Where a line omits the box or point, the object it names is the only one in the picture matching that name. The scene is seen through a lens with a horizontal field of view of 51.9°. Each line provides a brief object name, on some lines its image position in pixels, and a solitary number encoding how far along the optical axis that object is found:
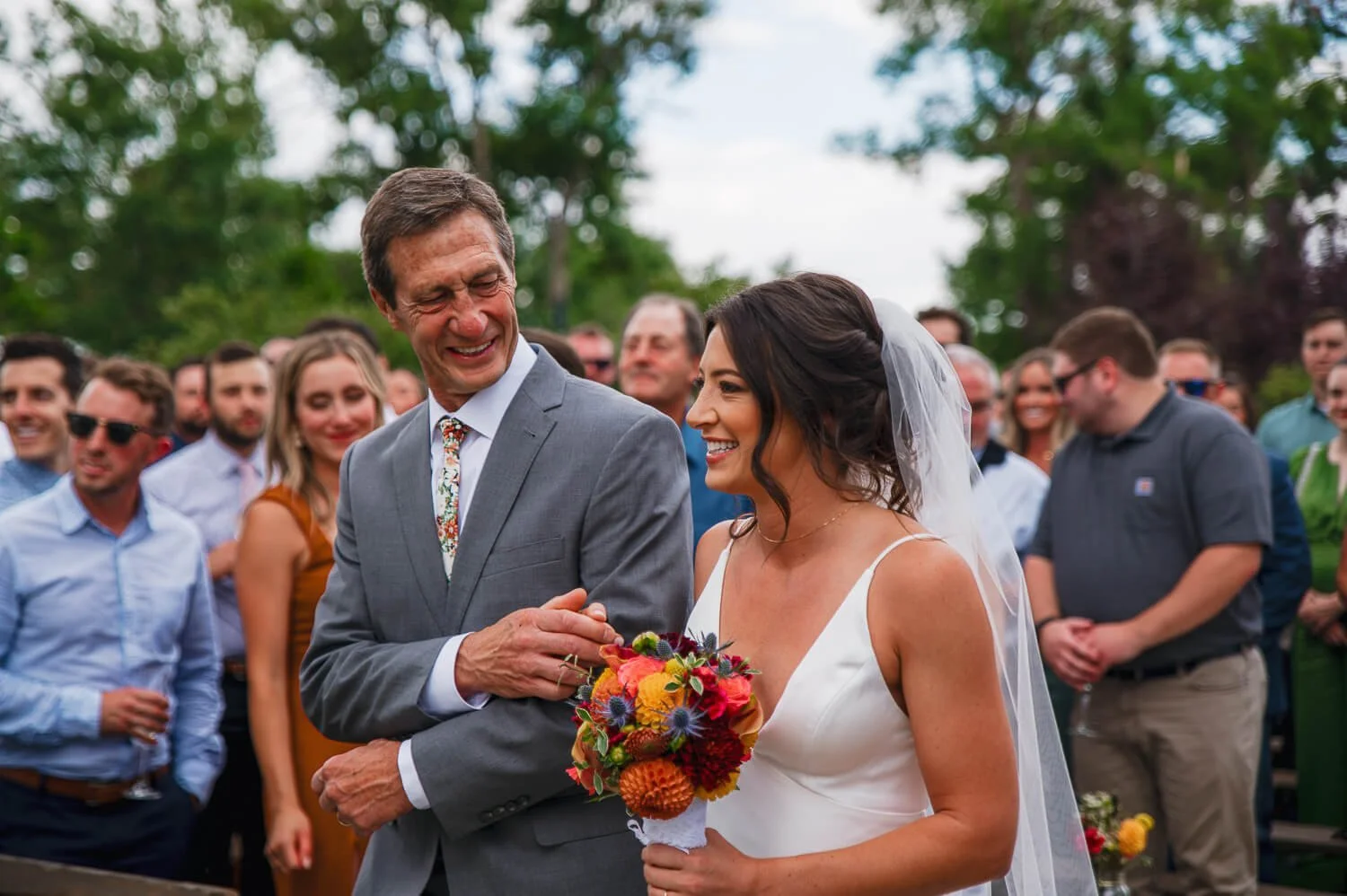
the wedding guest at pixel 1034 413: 8.45
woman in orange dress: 4.84
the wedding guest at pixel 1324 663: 7.54
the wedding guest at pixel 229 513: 5.96
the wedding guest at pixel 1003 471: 7.27
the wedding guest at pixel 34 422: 6.70
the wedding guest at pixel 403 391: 9.61
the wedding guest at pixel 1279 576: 7.23
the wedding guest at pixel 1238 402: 9.57
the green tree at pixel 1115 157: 22.28
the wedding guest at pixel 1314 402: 8.98
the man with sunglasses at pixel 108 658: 5.03
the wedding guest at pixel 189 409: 9.09
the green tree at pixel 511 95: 27.44
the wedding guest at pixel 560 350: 5.31
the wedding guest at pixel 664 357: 6.40
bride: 2.72
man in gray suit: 2.97
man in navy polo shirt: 5.96
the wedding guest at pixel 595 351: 8.44
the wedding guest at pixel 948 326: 7.91
